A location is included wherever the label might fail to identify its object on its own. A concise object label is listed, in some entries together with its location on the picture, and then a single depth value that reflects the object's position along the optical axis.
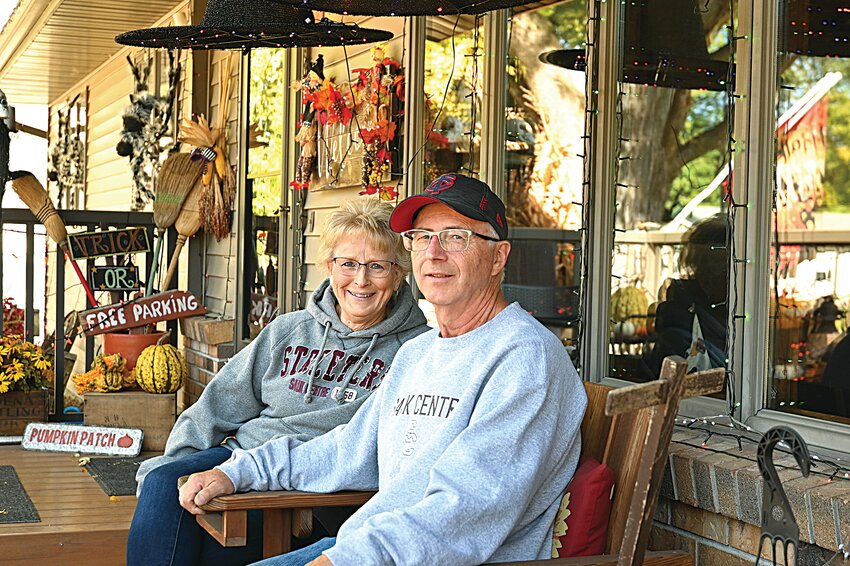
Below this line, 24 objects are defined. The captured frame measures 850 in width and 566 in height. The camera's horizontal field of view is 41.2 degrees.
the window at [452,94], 3.71
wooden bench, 1.68
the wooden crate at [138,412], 5.06
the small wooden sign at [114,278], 5.72
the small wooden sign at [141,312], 5.41
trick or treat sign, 5.69
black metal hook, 1.58
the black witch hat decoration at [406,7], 2.76
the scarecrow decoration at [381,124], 4.30
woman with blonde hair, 2.94
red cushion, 2.08
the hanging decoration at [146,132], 7.61
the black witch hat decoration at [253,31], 3.24
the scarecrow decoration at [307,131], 4.88
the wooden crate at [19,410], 5.11
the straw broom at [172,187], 6.34
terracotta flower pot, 5.40
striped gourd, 5.14
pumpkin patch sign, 4.82
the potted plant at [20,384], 5.11
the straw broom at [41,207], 5.72
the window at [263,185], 5.65
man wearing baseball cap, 1.93
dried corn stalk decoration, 6.32
